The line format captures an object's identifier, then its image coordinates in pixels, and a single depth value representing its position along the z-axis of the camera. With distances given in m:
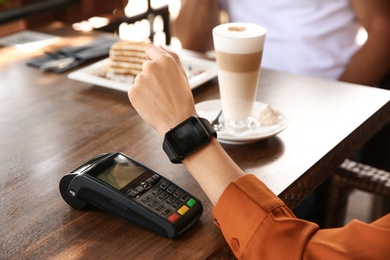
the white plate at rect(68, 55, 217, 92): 1.39
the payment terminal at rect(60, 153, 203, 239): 0.84
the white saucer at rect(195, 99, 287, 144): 1.12
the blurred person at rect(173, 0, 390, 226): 1.79
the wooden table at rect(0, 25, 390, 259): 0.83
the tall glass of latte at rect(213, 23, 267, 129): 1.11
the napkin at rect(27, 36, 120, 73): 1.56
